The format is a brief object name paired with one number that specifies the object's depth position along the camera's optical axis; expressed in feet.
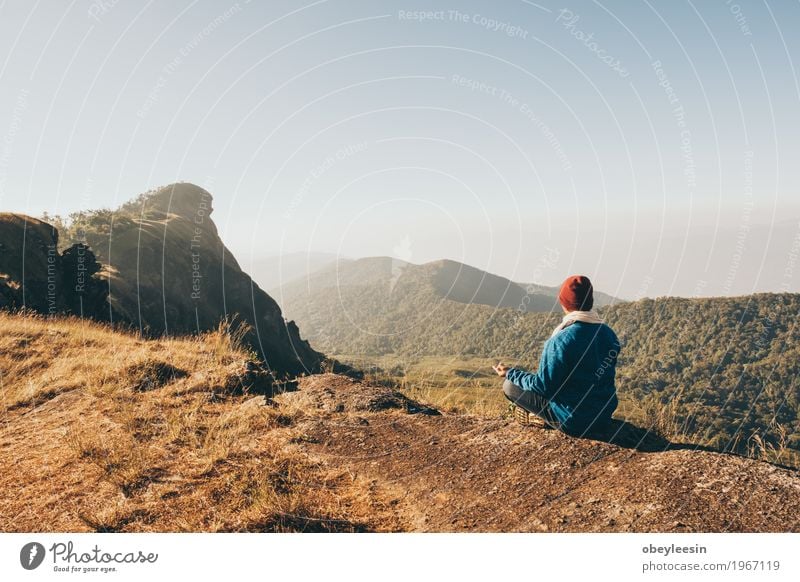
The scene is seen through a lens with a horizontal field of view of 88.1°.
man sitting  17.53
